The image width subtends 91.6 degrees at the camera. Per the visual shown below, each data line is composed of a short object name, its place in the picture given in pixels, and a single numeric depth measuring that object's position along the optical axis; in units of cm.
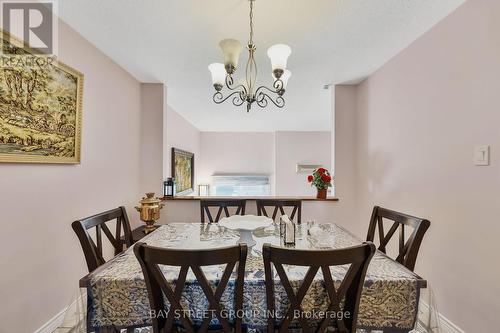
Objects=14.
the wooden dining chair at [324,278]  89
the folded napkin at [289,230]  151
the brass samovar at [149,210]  246
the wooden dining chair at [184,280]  89
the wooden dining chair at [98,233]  131
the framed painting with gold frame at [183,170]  404
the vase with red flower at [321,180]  275
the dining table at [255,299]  106
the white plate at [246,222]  157
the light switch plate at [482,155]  144
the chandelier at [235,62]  144
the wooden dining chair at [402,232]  137
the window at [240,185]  616
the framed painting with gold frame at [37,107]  139
